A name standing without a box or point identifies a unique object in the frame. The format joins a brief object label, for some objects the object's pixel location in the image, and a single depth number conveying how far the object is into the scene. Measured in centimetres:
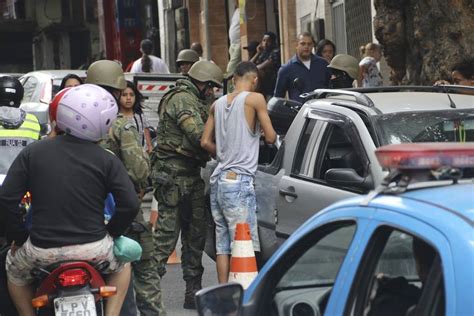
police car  596
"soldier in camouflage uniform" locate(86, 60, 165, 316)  1295
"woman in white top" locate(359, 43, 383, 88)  2755
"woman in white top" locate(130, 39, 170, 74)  3753
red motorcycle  1042
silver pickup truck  1379
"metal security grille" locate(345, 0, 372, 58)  3456
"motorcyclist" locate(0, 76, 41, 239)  1339
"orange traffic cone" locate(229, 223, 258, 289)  1411
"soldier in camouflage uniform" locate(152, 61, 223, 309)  1608
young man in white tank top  1542
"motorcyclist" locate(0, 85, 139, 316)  1068
